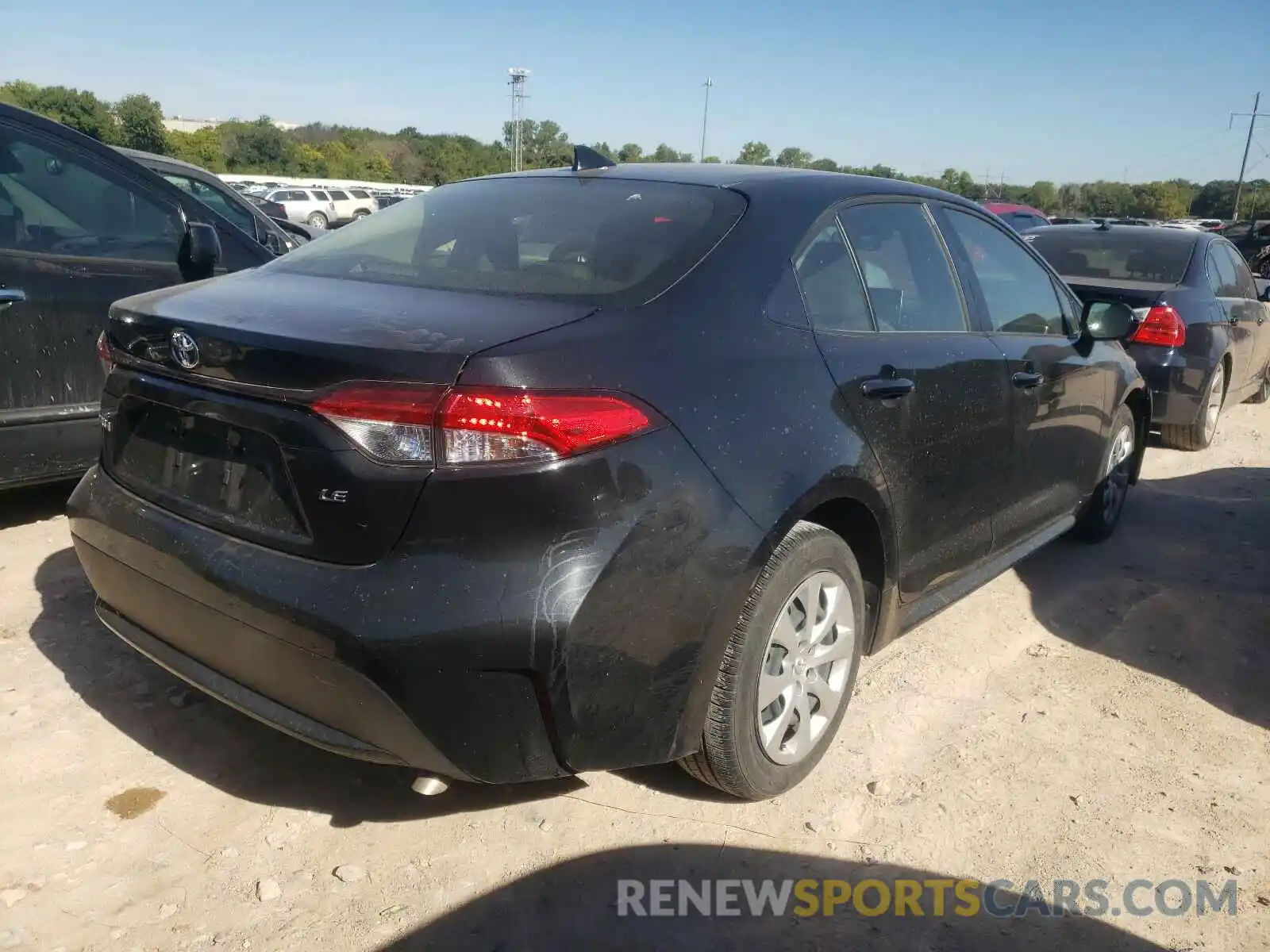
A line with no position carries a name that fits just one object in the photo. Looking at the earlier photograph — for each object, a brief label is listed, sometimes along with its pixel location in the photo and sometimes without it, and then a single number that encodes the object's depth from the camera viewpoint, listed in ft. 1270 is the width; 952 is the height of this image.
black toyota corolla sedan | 6.52
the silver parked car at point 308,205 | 116.47
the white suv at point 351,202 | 127.44
